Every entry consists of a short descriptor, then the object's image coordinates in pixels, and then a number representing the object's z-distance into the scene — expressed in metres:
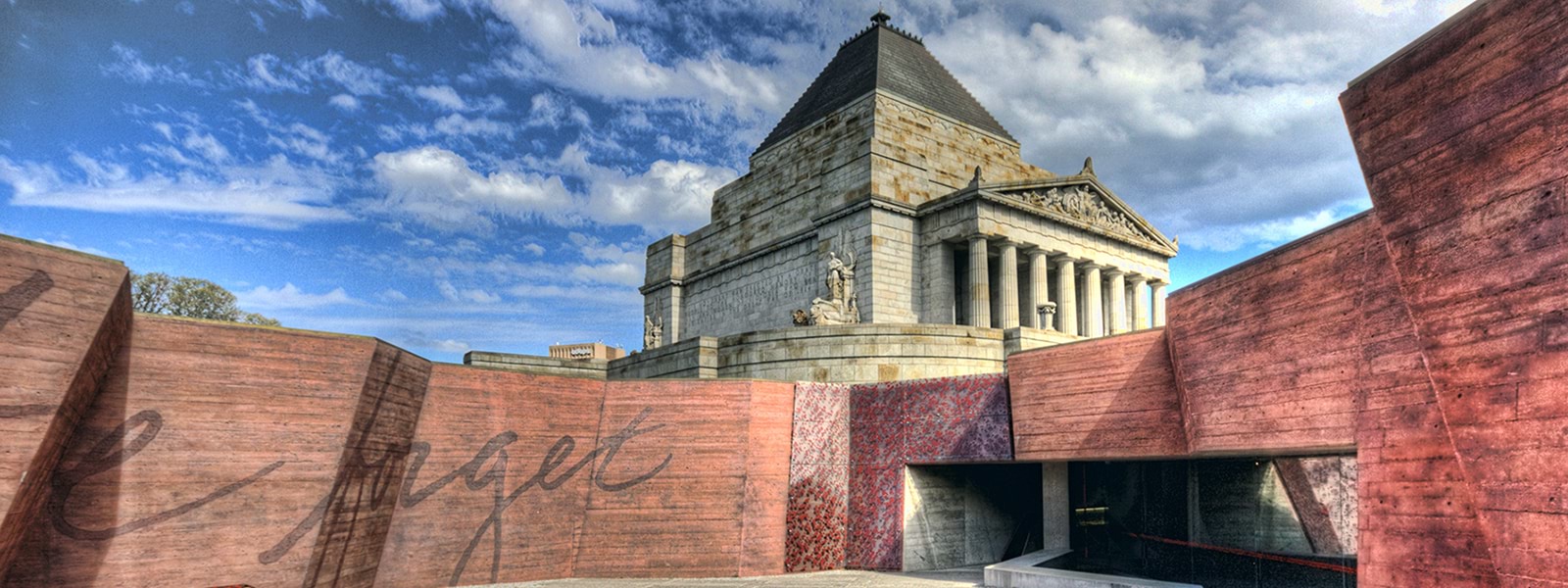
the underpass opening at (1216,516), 19.69
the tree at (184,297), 43.03
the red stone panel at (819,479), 20.77
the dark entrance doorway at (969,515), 21.03
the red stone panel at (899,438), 19.64
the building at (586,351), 69.15
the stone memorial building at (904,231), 34.84
